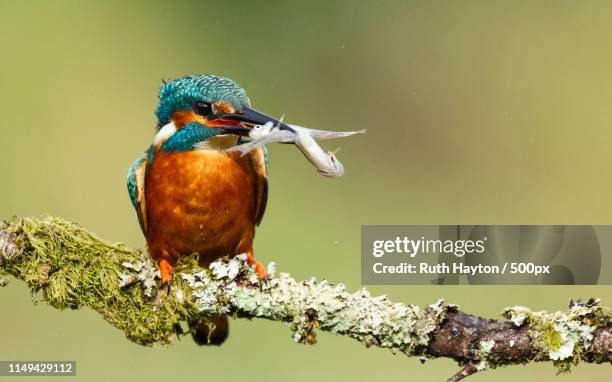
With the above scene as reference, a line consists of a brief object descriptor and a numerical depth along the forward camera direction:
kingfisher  7.52
